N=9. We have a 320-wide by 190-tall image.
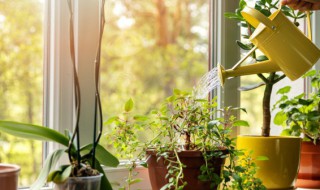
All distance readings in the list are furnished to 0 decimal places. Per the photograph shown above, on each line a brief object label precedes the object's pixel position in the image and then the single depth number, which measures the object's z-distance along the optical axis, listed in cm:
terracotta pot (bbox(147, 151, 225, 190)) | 124
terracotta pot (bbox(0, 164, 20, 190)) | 89
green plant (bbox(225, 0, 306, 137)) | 148
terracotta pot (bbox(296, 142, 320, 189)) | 165
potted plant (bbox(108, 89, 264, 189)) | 123
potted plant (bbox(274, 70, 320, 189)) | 163
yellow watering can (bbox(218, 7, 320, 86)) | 120
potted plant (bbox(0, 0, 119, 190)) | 97
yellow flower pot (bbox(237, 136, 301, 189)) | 145
